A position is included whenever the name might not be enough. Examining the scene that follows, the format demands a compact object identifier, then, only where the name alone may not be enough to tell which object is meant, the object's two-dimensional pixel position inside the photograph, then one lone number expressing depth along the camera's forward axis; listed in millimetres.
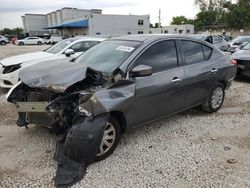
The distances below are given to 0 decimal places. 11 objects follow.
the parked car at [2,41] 29888
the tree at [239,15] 29416
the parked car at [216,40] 11389
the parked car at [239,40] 10137
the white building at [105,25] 35555
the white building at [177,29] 37377
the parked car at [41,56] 5007
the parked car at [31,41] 30000
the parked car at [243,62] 5881
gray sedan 2360
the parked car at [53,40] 31934
